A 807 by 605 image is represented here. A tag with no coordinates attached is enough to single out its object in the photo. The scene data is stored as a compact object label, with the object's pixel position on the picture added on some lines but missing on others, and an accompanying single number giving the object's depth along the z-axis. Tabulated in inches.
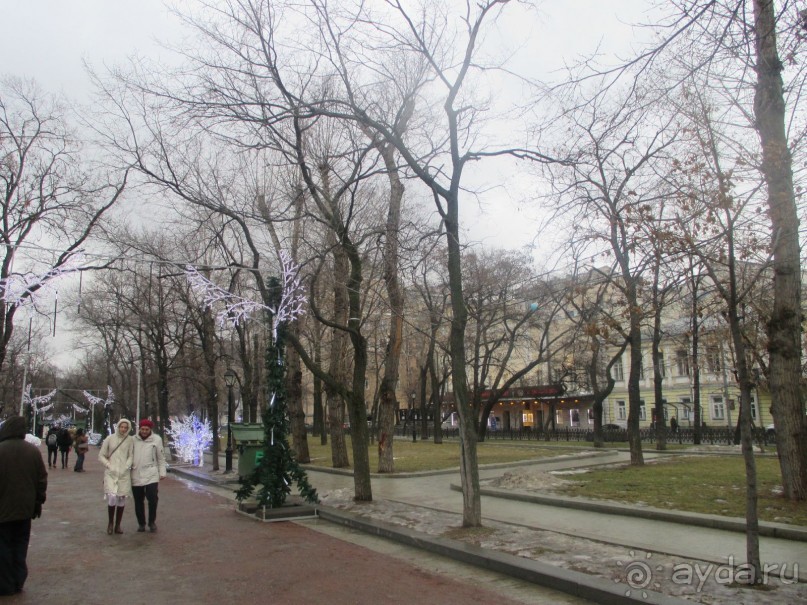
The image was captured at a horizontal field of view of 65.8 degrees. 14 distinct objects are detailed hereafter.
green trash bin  711.1
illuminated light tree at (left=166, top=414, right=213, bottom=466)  1031.6
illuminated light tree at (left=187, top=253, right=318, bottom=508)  455.5
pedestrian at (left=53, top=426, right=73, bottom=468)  996.7
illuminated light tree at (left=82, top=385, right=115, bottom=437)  1717.9
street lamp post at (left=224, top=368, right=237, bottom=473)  829.8
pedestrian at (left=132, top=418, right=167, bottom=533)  390.0
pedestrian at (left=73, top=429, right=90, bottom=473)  900.1
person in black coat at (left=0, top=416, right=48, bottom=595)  245.0
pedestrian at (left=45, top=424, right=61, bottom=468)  1001.5
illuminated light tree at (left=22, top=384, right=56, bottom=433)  1585.1
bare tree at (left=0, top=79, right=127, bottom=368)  725.9
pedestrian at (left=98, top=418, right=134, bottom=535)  384.5
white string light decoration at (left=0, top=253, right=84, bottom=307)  324.5
